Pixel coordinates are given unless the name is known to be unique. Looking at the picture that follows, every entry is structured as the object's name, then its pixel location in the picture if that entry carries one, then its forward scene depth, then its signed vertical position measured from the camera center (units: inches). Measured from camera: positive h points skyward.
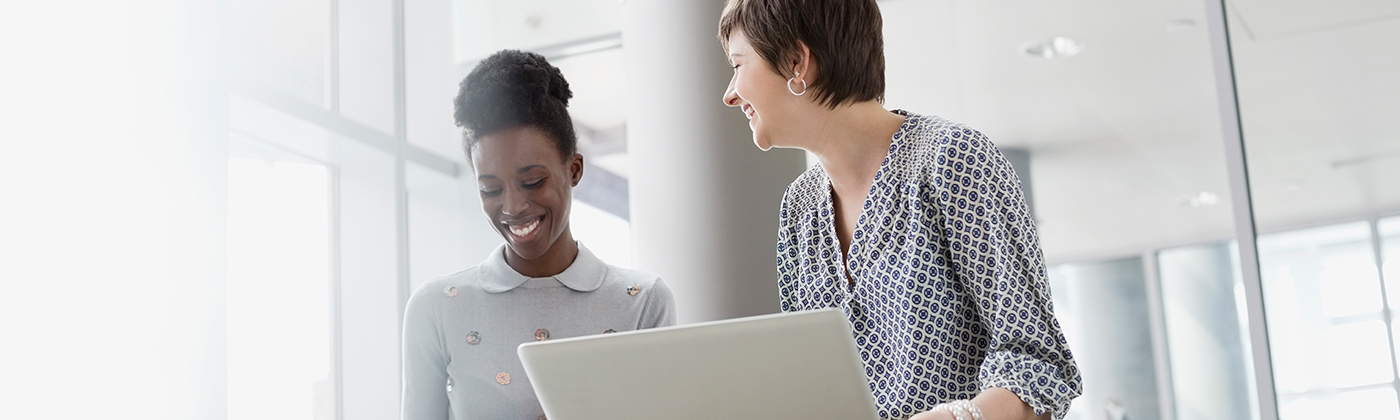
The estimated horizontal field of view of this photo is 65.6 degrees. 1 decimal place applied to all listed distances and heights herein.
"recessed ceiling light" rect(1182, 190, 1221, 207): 133.7 +15.6
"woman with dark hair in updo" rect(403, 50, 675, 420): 62.9 +4.9
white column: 98.9 +16.4
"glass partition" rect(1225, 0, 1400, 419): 102.8 +12.0
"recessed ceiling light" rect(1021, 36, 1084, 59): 136.9 +36.0
